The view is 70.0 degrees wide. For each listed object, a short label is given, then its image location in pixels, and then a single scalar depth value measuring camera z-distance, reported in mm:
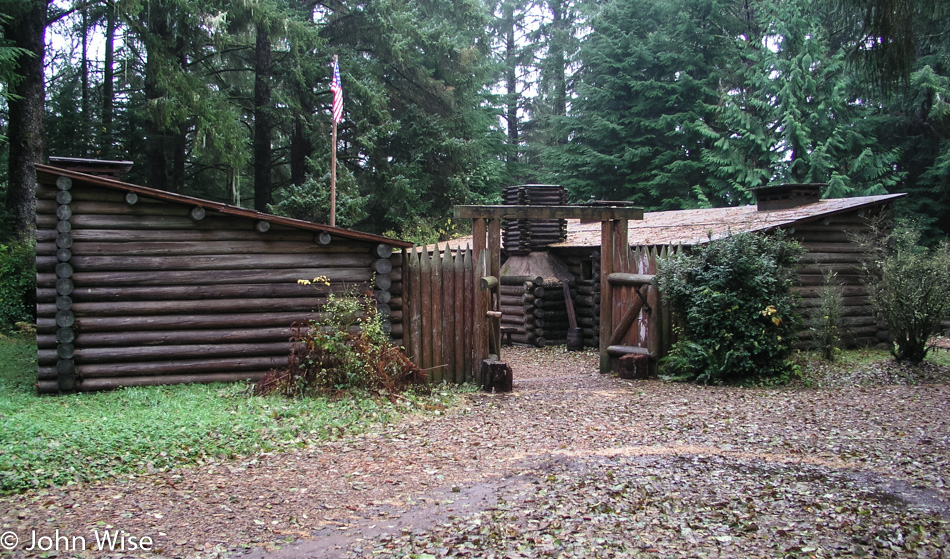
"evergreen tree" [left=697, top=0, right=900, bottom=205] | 26438
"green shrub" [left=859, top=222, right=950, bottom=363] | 10961
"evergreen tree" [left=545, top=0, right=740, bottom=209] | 31500
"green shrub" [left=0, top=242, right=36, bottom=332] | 14969
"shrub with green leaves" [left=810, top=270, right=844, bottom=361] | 12703
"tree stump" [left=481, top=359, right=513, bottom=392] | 10156
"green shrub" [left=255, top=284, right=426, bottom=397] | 8844
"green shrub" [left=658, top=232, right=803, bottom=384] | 10445
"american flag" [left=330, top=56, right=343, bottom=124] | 16797
